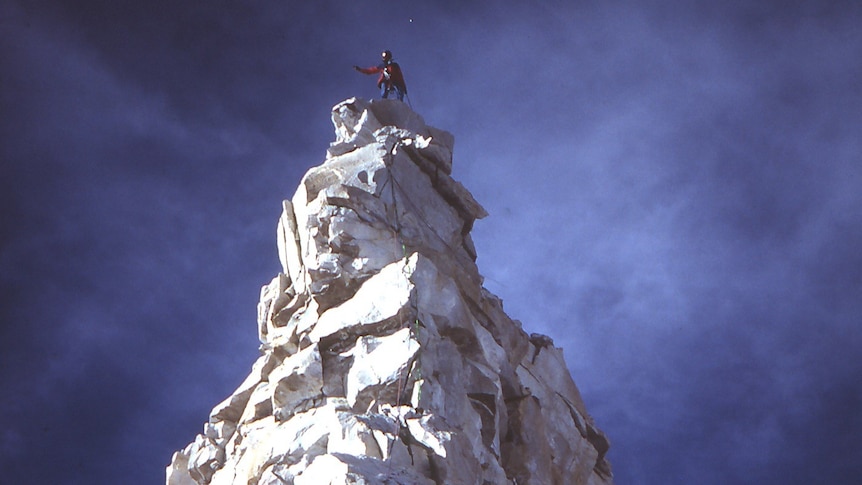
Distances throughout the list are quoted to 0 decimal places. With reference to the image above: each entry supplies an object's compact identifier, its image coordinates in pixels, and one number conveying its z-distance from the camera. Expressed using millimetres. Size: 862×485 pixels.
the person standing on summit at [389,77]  55250
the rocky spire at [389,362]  31641
